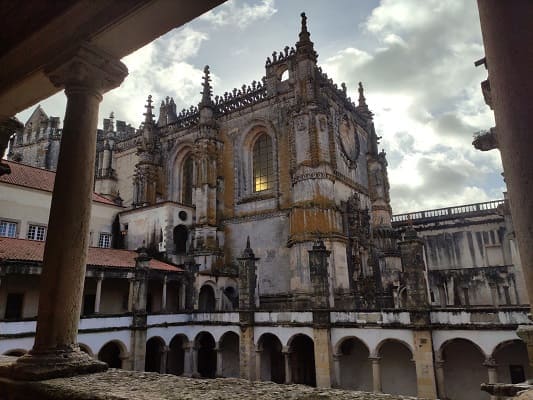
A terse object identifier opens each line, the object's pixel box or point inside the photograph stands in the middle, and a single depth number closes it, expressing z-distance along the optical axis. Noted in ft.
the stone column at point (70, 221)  12.54
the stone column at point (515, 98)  7.86
